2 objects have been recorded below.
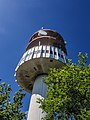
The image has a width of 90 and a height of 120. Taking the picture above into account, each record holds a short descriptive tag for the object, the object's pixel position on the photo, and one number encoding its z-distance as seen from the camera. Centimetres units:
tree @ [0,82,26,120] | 662
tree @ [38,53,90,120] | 664
